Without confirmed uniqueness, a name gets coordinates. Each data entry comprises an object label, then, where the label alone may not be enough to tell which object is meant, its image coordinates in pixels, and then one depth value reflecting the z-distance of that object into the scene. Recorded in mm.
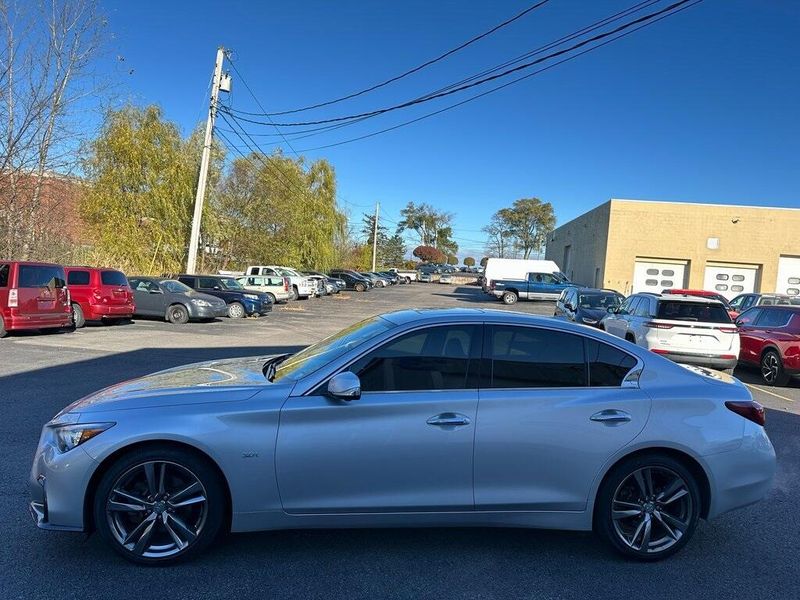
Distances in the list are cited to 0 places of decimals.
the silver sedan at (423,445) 3191
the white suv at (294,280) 29547
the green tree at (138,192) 25344
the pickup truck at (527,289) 34875
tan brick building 32719
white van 39969
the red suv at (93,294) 15164
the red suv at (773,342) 10125
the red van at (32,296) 12234
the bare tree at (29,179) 18703
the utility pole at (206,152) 22031
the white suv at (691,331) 9773
